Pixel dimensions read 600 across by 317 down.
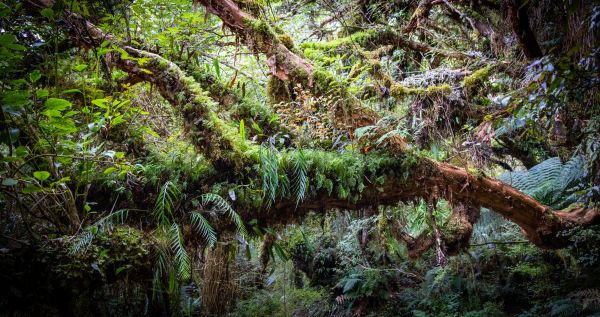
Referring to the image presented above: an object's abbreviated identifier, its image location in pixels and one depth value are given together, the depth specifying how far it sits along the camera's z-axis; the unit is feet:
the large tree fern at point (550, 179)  14.78
